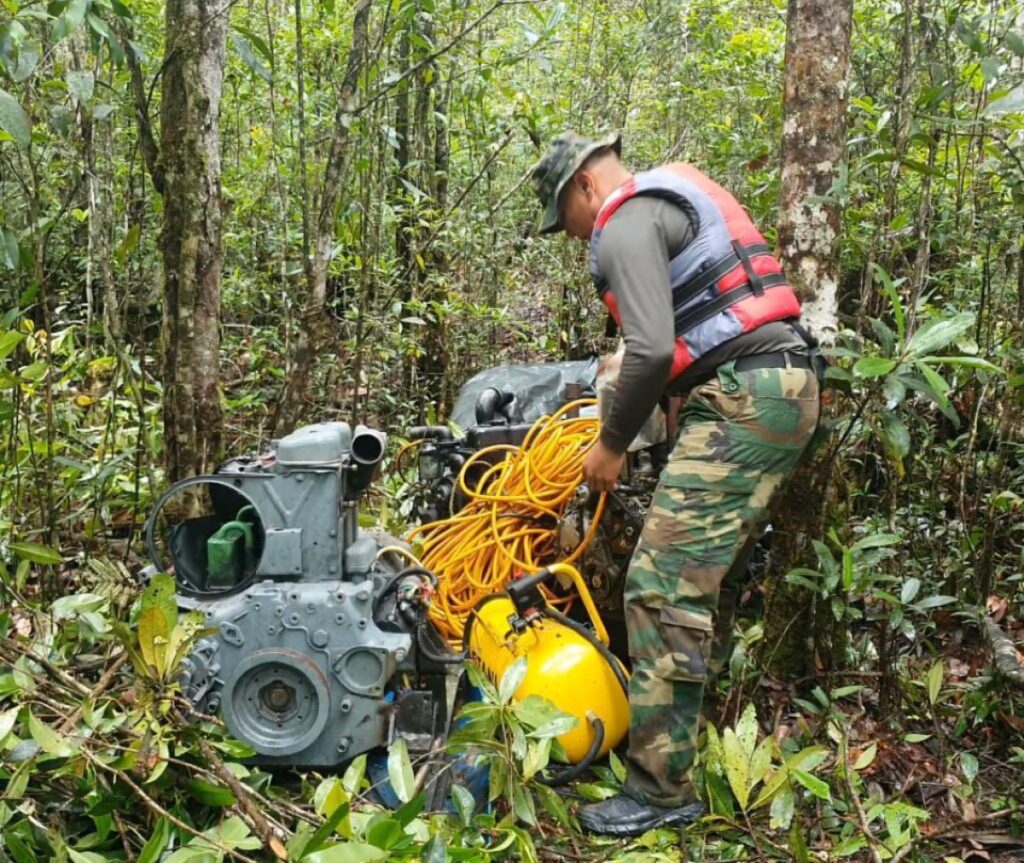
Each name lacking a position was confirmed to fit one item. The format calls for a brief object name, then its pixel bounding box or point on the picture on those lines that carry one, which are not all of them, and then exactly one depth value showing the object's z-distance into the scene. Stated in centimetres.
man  239
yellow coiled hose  322
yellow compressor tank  256
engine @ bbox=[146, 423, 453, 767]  253
